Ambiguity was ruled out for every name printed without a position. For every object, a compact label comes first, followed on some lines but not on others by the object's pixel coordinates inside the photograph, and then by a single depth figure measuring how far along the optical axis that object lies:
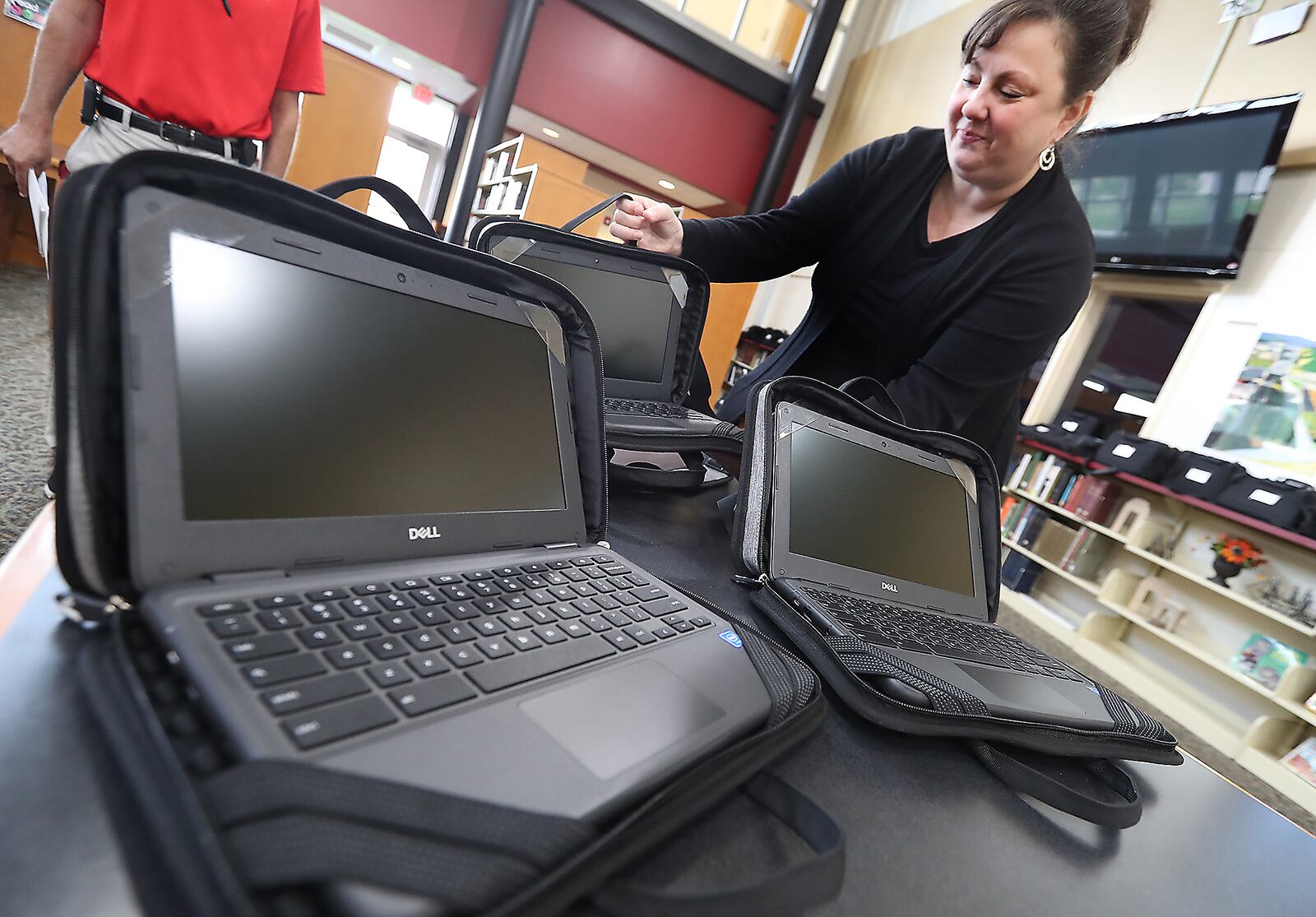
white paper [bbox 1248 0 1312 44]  2.85
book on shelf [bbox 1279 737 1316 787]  2.37
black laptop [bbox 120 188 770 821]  0.29
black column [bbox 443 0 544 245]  4.55
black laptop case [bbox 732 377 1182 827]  0.47
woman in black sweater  0.92
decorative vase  2.71
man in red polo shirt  1.44
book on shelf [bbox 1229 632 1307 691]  2.53
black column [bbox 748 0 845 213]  5.46
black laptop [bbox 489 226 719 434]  0.97
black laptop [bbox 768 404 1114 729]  0.55
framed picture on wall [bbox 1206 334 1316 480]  2.61
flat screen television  2.73
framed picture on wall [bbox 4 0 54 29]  3.55
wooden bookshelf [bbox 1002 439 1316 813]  2.53
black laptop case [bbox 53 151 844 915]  0.22
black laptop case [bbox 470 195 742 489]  0.84
